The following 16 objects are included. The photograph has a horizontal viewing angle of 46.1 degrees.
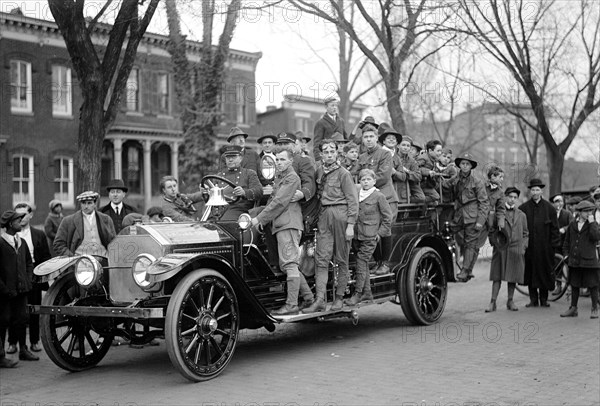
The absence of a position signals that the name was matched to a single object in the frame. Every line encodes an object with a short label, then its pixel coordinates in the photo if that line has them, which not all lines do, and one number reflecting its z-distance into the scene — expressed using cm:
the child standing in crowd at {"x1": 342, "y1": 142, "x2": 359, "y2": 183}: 923
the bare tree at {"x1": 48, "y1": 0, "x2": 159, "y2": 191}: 1039
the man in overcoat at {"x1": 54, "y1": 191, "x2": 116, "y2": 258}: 834
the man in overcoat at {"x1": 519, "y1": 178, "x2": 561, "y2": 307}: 1127
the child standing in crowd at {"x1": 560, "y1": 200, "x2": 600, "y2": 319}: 1031
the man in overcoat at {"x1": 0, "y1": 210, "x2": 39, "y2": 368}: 758
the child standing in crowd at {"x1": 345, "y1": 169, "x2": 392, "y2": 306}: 834
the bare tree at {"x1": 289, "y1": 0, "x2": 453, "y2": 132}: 1430
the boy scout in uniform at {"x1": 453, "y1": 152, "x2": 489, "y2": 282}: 990
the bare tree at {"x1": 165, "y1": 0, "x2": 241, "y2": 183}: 1836
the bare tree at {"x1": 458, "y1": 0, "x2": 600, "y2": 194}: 1511
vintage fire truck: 641
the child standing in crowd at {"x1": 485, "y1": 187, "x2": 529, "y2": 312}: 1087
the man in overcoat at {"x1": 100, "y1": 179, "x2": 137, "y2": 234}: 941
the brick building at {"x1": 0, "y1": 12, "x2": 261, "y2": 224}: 2572
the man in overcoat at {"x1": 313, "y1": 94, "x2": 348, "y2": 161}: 1070
